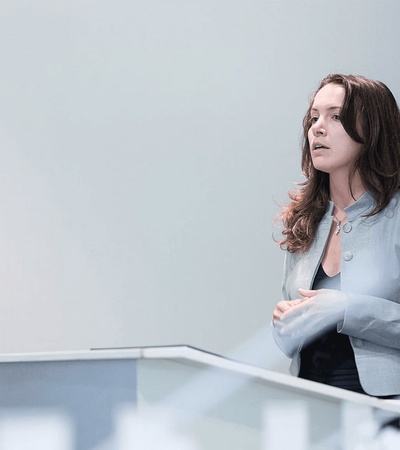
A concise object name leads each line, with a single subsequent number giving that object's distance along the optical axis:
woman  4.78
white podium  4.10
